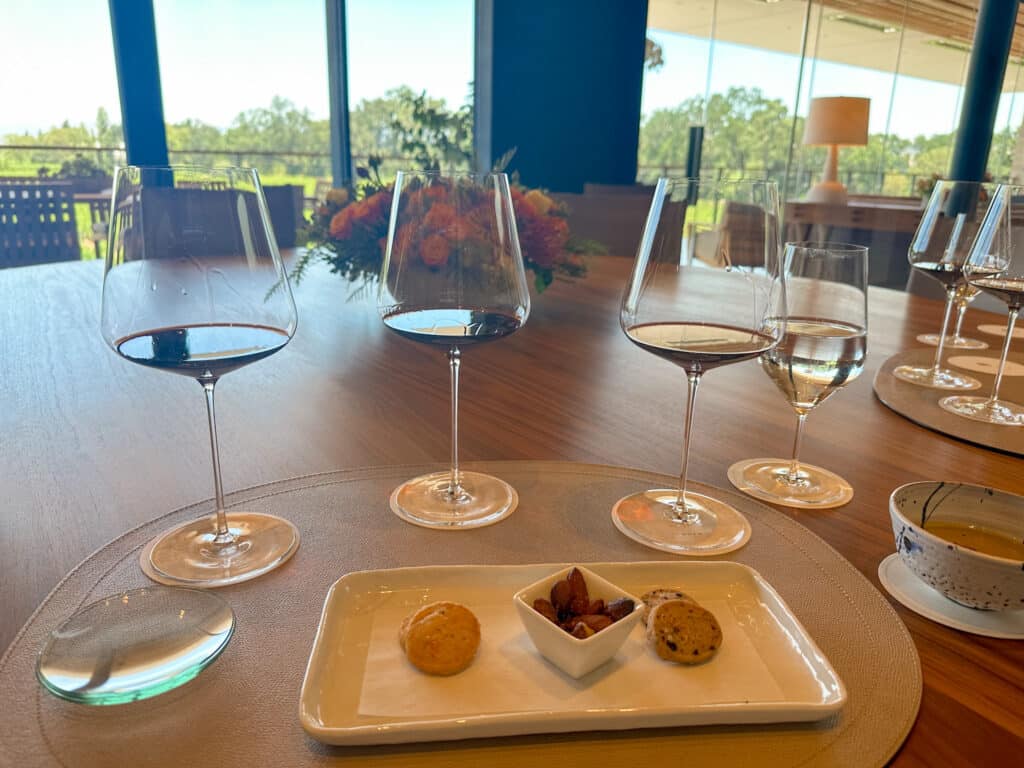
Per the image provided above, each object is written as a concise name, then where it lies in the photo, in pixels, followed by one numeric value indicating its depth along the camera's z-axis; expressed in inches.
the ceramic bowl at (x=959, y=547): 20.7
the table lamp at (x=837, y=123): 251.0
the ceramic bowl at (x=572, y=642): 18.2
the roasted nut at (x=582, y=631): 18.5
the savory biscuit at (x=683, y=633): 19.1
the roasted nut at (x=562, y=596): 20.3
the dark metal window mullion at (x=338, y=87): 191.5
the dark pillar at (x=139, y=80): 157.6
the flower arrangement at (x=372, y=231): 57.6
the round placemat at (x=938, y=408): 37.4
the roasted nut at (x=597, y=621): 18.9
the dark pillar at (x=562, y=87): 218.2
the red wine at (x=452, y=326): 28.5
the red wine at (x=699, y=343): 27.8
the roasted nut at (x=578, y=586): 20.4
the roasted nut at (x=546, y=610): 19.8
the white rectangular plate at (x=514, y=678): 17.0
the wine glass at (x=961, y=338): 57.9
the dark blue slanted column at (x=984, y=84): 231.5
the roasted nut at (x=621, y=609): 19.4
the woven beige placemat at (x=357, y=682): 16.6
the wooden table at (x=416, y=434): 21.6
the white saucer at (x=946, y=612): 21.7
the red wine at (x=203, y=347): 24.0
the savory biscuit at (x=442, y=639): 18.5
